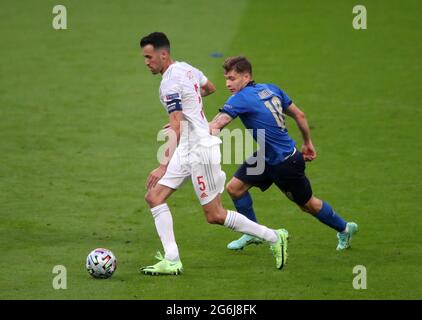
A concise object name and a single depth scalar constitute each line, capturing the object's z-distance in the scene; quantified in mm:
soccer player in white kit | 11290
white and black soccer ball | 11055
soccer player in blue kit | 11703
